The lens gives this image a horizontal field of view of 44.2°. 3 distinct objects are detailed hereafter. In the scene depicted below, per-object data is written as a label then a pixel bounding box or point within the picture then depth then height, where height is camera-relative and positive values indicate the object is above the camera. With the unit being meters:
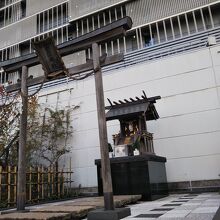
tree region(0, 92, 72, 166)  11.17 +2.36
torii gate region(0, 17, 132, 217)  4.75 +2.34
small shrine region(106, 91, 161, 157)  8.53 +1.80
